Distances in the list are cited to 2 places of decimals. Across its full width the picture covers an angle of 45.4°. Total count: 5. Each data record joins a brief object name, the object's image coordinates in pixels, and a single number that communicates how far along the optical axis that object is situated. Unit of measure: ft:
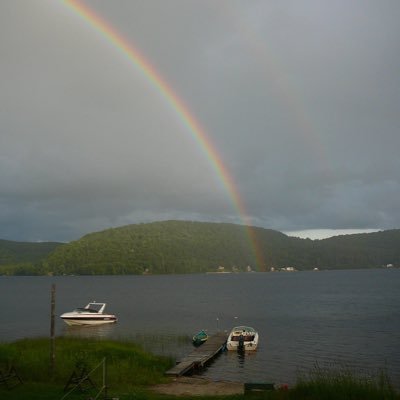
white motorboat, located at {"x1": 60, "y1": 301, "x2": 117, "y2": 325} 225.35
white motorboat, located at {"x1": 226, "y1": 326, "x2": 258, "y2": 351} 142.51
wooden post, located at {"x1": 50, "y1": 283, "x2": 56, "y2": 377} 80.60
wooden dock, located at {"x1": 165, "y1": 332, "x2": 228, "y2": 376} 101.90
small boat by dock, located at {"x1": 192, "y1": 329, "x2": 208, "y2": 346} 156.76
